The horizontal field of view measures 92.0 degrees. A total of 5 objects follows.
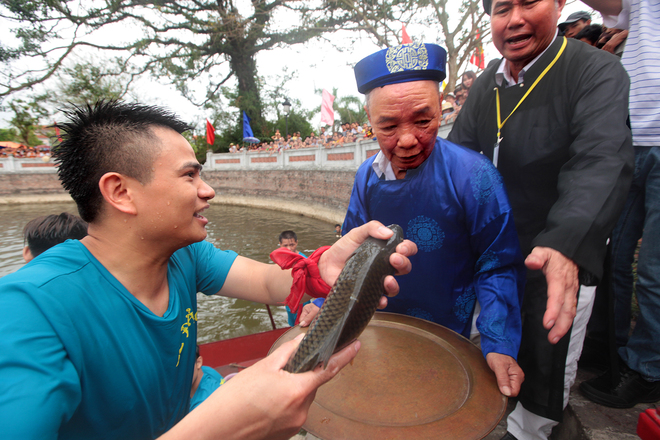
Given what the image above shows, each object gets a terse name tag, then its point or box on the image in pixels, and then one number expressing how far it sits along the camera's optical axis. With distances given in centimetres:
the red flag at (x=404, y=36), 1342
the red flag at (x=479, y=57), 1421
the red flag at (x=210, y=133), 2416
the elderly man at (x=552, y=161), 125
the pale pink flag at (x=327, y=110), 1773
